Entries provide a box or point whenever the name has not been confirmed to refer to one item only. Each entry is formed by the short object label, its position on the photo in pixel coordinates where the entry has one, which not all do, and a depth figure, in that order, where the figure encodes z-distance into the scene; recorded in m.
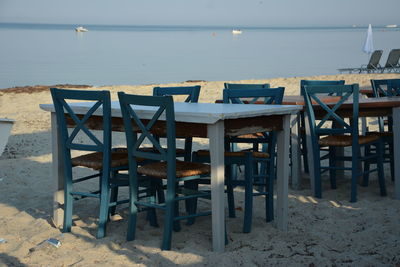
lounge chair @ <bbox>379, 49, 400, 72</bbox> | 19.57
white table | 4.26
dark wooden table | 5.84
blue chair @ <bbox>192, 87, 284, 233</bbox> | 4.80
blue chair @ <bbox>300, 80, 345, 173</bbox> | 7.02
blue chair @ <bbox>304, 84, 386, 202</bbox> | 5.82
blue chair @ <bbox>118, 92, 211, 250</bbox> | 4.36
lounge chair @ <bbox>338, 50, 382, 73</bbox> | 19.50
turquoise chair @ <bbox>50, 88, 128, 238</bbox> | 4.73
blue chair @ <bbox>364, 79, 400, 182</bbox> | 6.51
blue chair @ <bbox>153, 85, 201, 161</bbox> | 5.93
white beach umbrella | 21.03
